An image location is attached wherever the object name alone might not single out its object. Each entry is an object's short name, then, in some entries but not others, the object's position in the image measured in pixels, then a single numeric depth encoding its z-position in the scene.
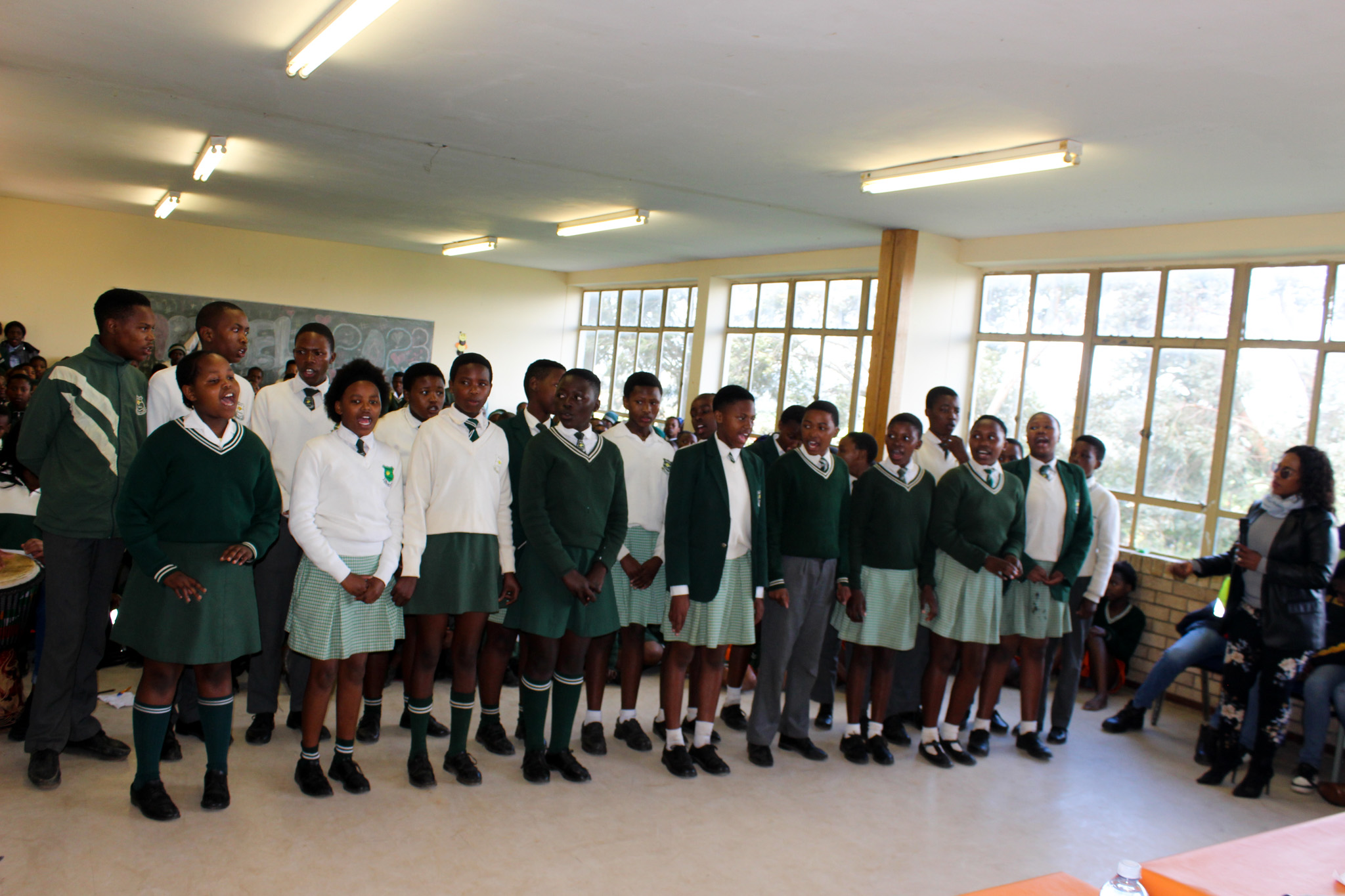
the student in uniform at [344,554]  3.22
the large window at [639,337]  12.88
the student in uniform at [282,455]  3.77
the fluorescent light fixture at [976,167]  5.21
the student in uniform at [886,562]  4.40
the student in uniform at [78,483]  3.26
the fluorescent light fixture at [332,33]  3.94
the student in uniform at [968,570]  4.47
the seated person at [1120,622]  6.34
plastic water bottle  1.78
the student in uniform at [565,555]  3.60
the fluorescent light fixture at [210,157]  7.22
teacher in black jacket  4.37
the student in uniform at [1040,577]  4.74
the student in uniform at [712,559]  3.95
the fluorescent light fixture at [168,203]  10.23
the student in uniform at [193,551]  2.94
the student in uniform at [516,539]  3.87
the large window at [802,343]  10.23
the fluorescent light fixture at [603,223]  8.91
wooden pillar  8.23
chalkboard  12.53
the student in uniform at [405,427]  3.92
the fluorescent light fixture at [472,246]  11.98
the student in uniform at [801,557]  4.19
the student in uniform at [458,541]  3.49
